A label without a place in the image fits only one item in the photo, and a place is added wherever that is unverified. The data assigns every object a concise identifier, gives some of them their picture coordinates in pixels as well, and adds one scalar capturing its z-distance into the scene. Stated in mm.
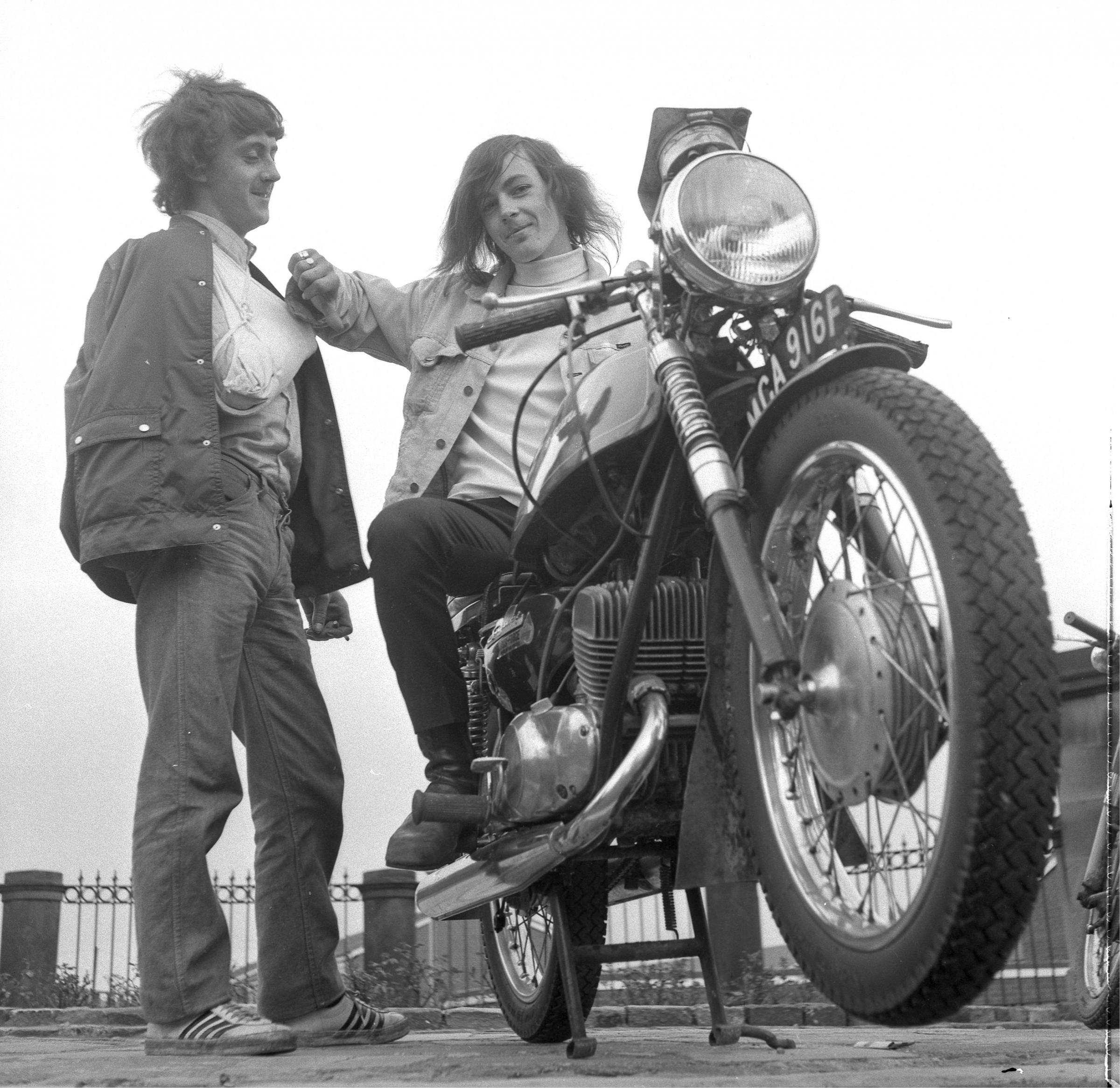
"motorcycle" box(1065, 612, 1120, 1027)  4020
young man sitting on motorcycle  2967
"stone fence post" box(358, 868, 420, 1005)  9984
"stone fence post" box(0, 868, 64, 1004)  10016
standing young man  3182
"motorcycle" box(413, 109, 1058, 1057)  1677
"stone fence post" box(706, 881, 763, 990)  8844
